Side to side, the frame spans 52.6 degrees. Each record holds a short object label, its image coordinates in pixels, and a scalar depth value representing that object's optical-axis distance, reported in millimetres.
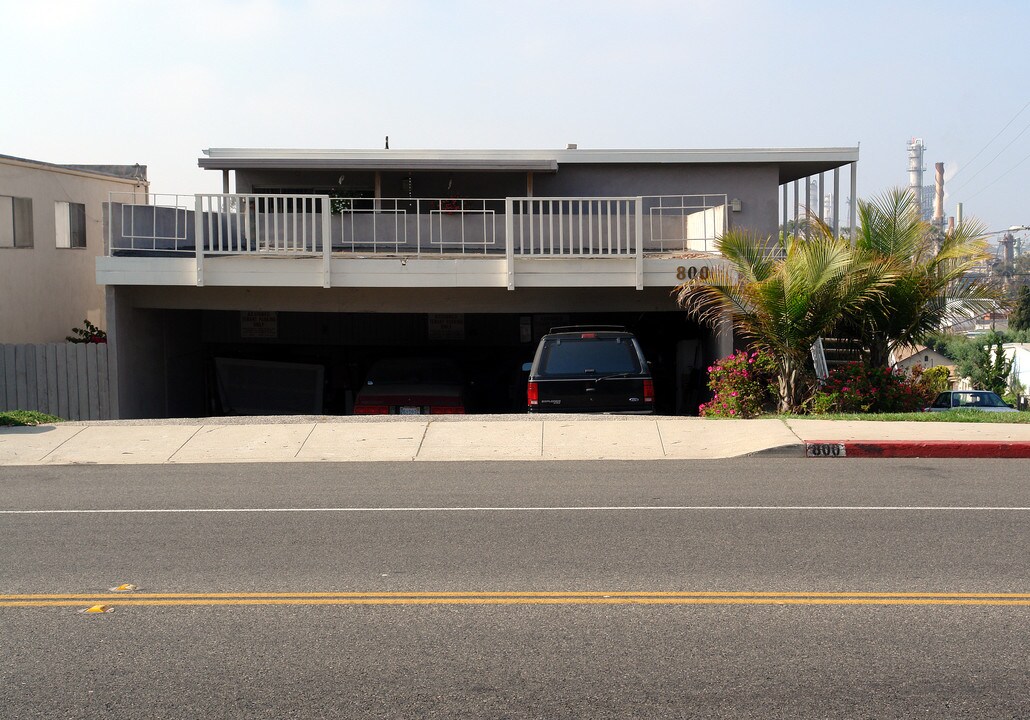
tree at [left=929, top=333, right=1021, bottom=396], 47250
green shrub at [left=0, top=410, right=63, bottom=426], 14305
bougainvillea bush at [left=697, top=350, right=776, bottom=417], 15055
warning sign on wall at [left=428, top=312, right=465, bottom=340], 24859
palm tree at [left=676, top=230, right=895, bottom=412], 14102
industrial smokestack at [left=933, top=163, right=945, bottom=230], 168725
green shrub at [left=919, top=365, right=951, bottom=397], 15403
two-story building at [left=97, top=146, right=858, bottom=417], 17281
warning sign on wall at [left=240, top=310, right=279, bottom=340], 22891
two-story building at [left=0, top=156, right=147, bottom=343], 20594
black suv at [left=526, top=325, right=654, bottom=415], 14695
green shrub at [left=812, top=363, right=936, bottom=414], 14484
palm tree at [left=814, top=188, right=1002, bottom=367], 14602
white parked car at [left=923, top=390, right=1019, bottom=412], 28391
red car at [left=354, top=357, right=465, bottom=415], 16250
